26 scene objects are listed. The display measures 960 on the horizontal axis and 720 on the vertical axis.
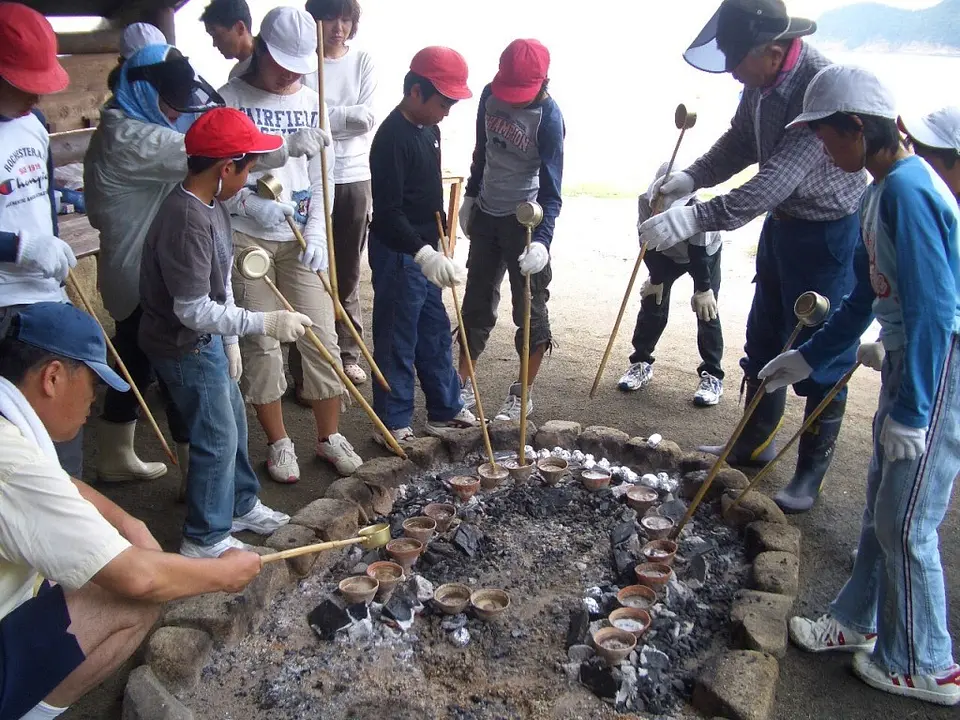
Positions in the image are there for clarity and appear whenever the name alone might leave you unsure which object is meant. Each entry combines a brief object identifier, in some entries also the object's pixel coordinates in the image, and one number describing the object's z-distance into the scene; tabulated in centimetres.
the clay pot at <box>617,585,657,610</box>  322
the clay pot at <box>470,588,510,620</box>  314
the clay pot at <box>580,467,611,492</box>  405
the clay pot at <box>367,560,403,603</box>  323
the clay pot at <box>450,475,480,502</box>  396
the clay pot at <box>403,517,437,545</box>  358
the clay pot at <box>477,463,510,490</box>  405
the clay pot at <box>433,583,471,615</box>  316
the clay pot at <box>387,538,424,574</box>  342
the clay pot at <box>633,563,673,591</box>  326
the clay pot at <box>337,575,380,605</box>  315
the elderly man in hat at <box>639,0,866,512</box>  366
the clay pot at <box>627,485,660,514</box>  388
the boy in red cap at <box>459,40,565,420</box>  430
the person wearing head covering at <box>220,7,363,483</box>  378
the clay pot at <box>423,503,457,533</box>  373
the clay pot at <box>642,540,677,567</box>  339
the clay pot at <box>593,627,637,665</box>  284
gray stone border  259
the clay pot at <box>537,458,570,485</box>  411
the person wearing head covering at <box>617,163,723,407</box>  505
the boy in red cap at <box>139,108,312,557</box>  300
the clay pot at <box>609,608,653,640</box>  304
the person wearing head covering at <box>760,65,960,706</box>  247
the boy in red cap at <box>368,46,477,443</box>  405
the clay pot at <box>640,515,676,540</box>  366
